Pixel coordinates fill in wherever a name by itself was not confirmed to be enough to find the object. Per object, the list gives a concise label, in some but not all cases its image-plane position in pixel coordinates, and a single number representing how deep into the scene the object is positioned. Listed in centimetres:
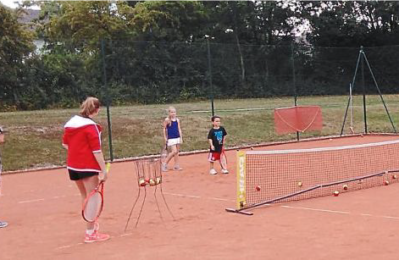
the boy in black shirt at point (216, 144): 1091
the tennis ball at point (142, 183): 663
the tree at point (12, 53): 1820
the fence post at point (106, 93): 1413
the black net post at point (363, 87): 1894
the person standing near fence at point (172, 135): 1171
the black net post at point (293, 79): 1910
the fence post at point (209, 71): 1679
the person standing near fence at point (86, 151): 582
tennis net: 795
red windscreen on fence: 1633
